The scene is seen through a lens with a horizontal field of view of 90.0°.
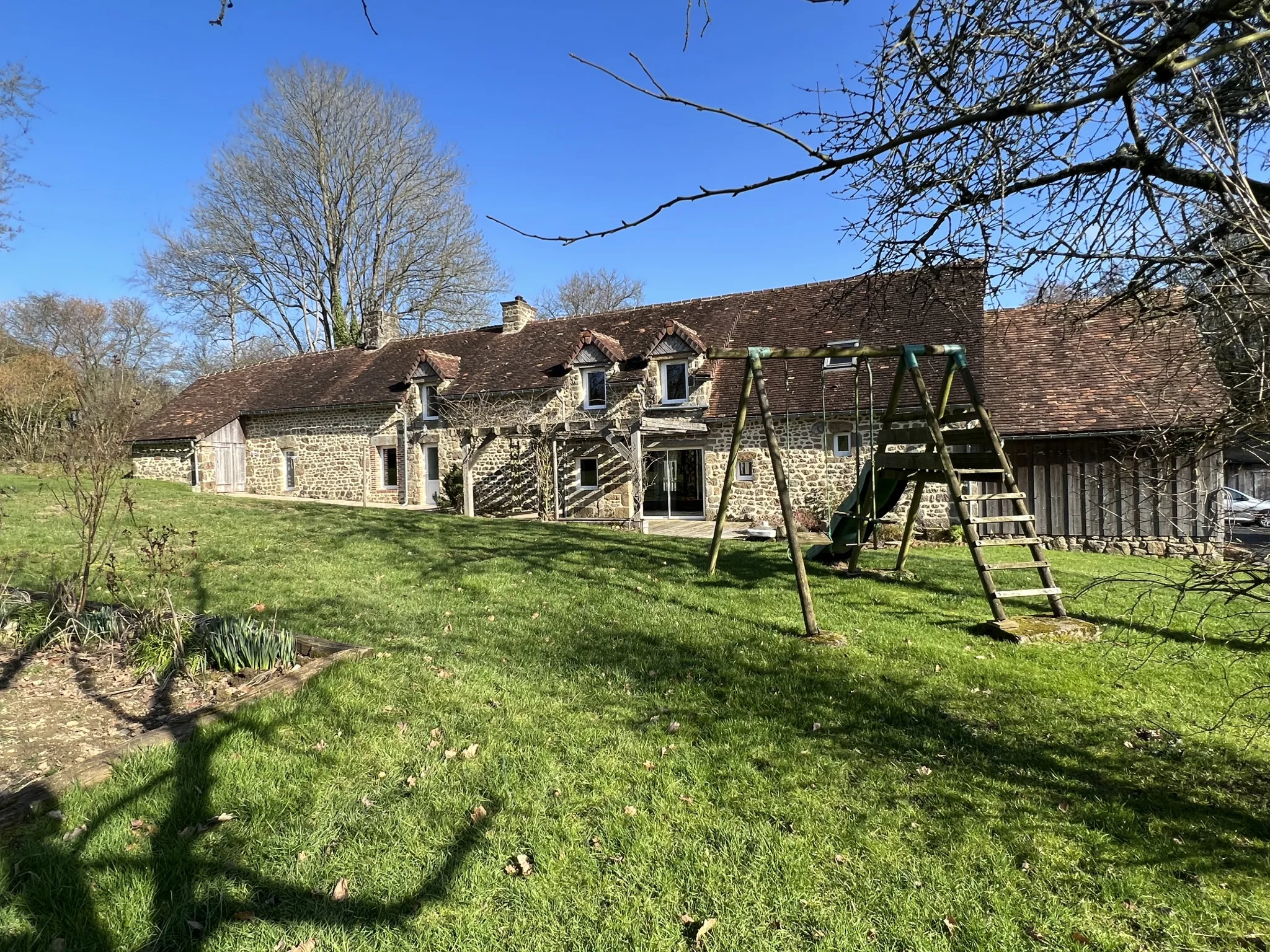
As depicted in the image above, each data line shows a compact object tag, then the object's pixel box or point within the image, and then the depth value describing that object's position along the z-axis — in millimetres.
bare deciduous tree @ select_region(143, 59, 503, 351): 28344
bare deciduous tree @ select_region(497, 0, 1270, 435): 2088
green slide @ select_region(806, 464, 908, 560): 7789
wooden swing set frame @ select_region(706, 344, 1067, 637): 5668
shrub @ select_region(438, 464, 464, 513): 19234
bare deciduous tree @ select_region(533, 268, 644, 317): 40125
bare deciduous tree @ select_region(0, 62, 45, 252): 16255
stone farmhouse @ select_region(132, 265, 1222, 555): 13578
